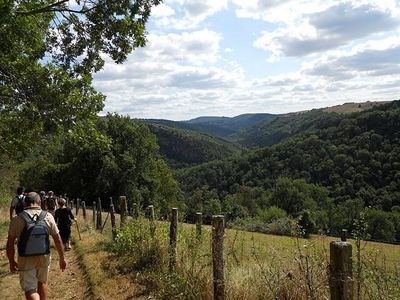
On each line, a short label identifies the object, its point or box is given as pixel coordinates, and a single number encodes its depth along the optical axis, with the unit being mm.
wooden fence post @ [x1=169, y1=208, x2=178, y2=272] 8289
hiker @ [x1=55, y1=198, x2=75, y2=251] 13934
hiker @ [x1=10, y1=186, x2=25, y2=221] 13883
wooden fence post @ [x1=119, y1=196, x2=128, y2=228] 11855
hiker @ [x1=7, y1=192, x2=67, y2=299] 6531
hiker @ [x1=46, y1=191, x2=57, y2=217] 17531
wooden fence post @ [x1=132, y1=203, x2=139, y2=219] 10659
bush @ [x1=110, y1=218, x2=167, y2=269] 9039
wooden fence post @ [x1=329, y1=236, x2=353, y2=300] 3899
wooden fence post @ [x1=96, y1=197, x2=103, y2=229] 19938
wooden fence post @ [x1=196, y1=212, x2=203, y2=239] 8258
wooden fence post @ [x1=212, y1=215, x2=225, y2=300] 6273
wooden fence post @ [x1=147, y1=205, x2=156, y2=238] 9418
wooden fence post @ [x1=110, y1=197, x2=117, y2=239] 12495
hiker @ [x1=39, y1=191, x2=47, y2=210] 20328
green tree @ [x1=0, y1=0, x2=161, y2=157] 9539
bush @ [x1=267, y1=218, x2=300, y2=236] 5822
